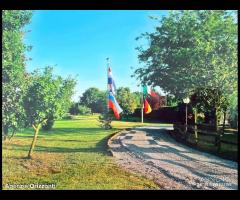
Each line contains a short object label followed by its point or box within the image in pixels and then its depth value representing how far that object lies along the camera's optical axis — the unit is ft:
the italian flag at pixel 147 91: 51.07
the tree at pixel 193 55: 46.44
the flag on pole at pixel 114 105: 47.80
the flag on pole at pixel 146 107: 52.66
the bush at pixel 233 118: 72.37
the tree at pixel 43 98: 42.19
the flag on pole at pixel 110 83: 41.82
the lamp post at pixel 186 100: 54.60
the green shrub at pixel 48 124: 44.01
